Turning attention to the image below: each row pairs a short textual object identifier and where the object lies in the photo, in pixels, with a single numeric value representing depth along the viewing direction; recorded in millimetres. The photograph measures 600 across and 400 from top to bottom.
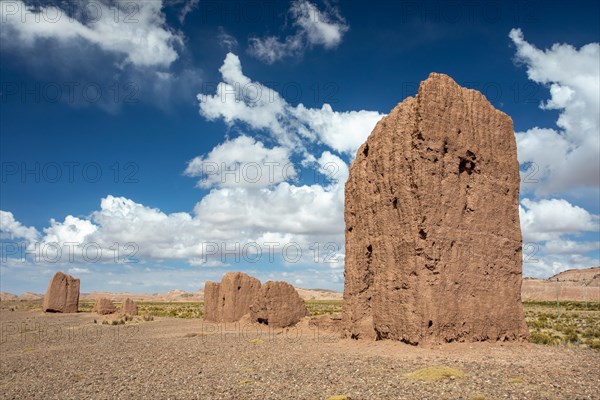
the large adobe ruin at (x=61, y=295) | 40781
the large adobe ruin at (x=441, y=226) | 13117
